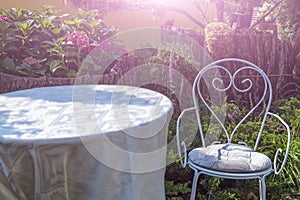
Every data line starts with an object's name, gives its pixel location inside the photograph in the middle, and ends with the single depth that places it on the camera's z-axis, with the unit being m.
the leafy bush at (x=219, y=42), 3.32
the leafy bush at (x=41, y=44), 3.10
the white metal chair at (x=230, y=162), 1.60
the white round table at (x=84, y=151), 1.12
